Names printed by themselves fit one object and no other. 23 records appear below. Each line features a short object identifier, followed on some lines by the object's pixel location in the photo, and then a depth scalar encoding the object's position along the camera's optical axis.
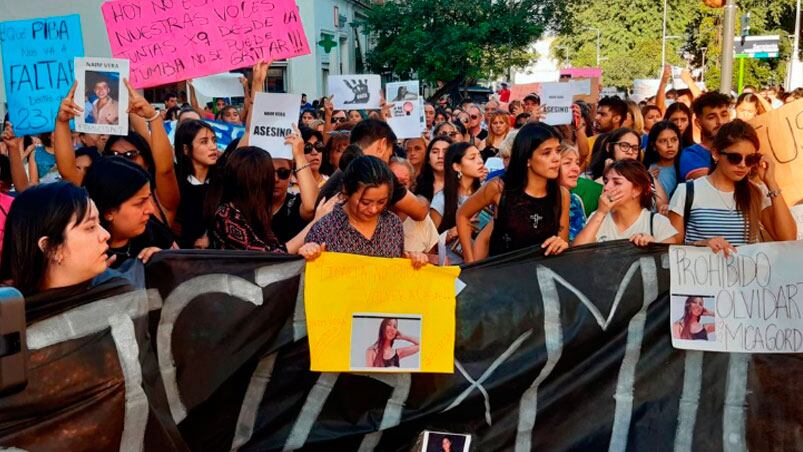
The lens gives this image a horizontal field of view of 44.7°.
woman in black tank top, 4.83
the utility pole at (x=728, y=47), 9.84
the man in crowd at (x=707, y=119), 6.45
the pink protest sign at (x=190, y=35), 6.51
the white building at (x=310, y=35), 28.08
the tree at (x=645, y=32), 50.94
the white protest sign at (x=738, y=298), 4.16
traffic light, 23.77
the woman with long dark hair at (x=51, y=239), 3.20
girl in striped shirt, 4.69
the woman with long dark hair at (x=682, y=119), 7.51
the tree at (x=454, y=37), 32.53
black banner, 4.00
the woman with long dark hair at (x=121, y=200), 3.90
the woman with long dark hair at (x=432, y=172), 6.62
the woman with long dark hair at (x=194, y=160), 5.26
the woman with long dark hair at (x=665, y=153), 6.45
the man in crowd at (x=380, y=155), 4.91
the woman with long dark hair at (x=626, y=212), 4.53
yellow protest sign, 4.06
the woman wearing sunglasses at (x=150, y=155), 5.22
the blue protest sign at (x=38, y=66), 6.15
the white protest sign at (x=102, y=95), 5.60
